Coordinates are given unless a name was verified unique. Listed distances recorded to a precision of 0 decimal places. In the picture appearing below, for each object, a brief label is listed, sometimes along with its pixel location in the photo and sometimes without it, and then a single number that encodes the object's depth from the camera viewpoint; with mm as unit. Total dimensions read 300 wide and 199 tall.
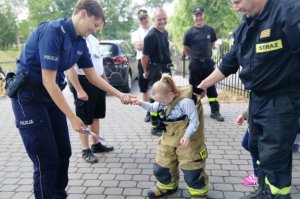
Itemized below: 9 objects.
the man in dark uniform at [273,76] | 2455
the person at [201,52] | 6285
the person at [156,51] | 5574
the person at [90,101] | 4297
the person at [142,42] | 6340
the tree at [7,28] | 35281
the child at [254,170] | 3559
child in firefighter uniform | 3141
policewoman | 2539
